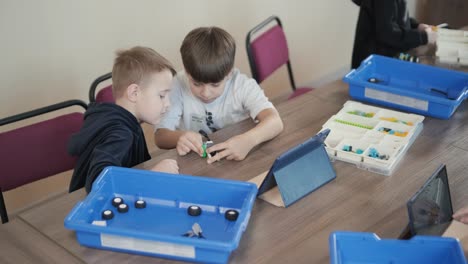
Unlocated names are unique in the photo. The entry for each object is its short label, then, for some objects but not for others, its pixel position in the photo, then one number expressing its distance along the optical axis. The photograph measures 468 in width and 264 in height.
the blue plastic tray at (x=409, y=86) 1.84
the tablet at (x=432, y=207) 1.27
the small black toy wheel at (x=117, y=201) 1.39
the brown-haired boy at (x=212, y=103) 1.69
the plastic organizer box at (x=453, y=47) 2.29
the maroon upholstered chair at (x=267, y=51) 2.47
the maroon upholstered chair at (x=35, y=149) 1.82
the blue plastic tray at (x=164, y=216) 1.20
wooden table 1.27
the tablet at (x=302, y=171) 1.42
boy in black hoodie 1.60
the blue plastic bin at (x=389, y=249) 1.15
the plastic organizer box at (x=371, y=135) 1.58
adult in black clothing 2.60
